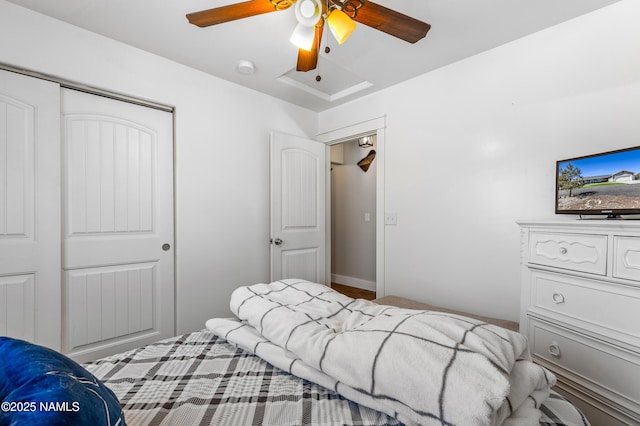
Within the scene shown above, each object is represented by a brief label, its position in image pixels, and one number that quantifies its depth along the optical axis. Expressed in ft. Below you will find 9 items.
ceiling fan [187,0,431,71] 4.23
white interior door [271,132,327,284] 9.19
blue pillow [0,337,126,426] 1.46
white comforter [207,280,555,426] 2.14
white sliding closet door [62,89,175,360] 6.21
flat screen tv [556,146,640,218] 4.47
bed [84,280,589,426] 2.51
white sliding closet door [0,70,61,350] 5.47
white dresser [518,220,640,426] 3.77
